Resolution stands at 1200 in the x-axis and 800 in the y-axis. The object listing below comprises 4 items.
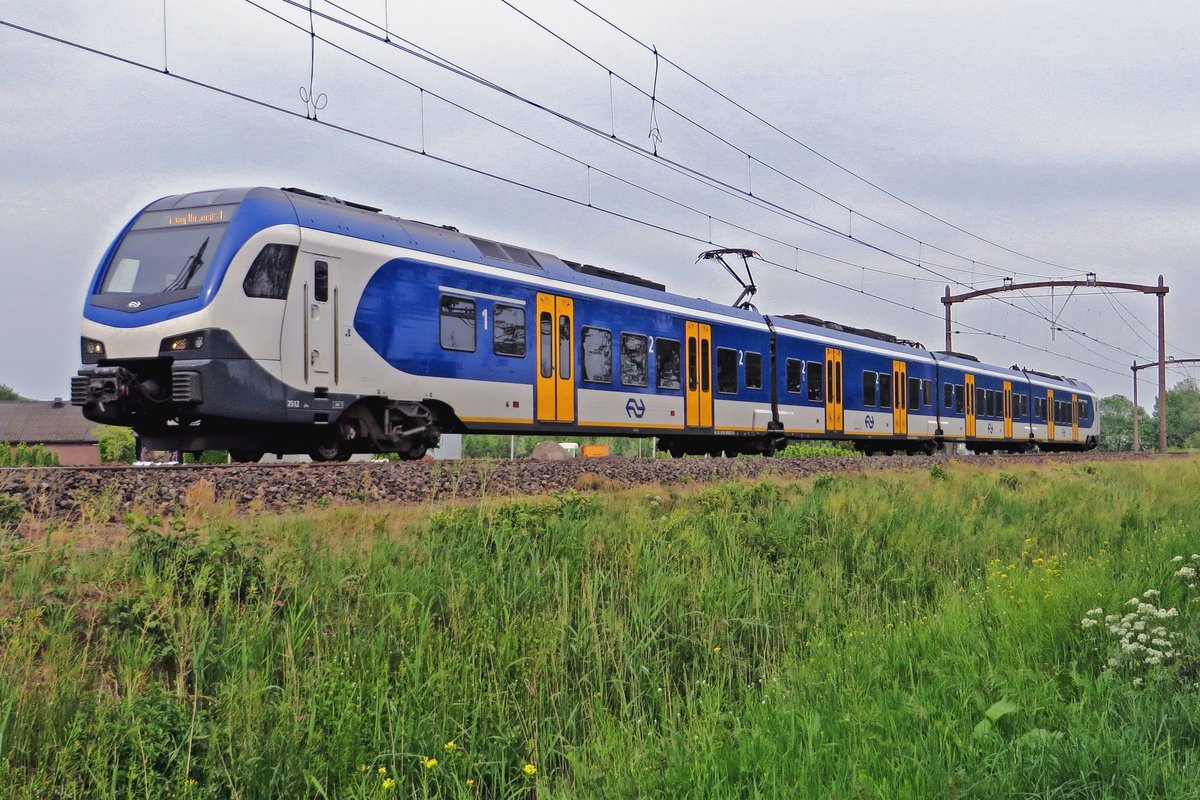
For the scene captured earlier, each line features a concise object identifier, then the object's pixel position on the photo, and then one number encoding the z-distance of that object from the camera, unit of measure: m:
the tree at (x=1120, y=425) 126.27
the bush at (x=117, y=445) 34.22
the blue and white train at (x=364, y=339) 11.87
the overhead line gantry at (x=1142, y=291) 37.94
